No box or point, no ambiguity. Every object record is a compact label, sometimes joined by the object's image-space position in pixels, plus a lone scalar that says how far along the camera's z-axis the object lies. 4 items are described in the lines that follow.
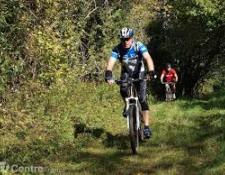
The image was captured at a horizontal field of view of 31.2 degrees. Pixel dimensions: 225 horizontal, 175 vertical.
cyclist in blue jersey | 7.84
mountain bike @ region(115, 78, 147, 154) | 7.74
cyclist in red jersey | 17.54
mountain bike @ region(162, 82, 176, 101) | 17.78
